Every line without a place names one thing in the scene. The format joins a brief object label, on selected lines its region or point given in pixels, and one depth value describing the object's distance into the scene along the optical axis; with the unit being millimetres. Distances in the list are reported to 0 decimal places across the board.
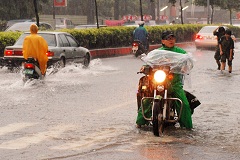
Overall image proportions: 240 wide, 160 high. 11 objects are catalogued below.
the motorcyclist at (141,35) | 29672
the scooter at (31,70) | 16203
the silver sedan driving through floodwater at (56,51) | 19766
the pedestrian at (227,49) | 20417
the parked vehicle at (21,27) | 31109
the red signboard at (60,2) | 39906
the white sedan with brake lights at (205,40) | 36125
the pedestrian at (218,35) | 21516
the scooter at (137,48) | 29266
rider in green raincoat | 9414
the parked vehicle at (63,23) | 52653
